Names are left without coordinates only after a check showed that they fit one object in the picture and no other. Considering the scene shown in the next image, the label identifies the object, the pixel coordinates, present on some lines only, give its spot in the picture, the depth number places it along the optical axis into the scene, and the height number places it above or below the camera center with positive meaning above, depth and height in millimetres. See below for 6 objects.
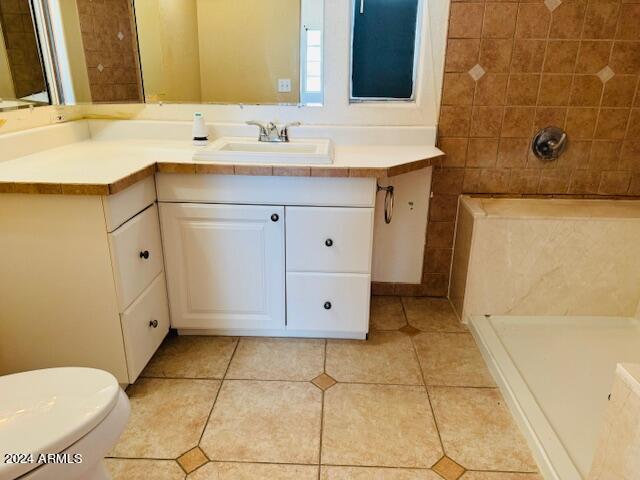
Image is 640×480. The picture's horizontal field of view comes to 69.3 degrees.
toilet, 919 -692
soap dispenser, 2088 -222
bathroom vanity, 1479 -570
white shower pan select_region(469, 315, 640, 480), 1454 -1073
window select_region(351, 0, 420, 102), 2104 +143
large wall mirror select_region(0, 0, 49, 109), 1718 +69
